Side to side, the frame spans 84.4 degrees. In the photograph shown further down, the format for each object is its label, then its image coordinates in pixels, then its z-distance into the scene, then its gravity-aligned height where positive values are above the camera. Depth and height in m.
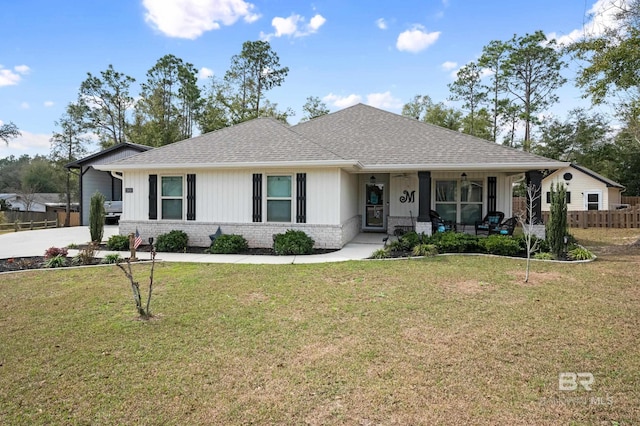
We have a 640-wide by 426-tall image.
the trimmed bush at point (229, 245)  10.83 -1.14
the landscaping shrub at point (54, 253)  9.55 -1.22
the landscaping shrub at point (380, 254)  9.73 -1.28
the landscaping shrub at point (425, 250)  9.88 -1.19
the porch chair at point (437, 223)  12.35 -0.56
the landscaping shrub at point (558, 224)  9.37 -0.43
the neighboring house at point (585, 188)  24.05 +1.36
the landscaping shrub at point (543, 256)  9.40 -1.29
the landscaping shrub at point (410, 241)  10.66 -1.00
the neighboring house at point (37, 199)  42.16 +1.18
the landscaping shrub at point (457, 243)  10.33 -1.03
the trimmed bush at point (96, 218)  12.38 -0.35
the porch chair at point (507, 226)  11.82 -0.63
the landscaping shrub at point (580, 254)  9.49 -1.27
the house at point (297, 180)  11.18 +0.97
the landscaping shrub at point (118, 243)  11.48 -1.14
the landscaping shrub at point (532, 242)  10.38 -1.07
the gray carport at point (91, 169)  20.48 +2.38
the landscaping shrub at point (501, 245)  10.06 -1.08
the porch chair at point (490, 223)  12.40 -0.53
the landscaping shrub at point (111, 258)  9.16 -1.30
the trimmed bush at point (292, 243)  10.46 -1.06
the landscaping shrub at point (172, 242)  11.31 -1.10
